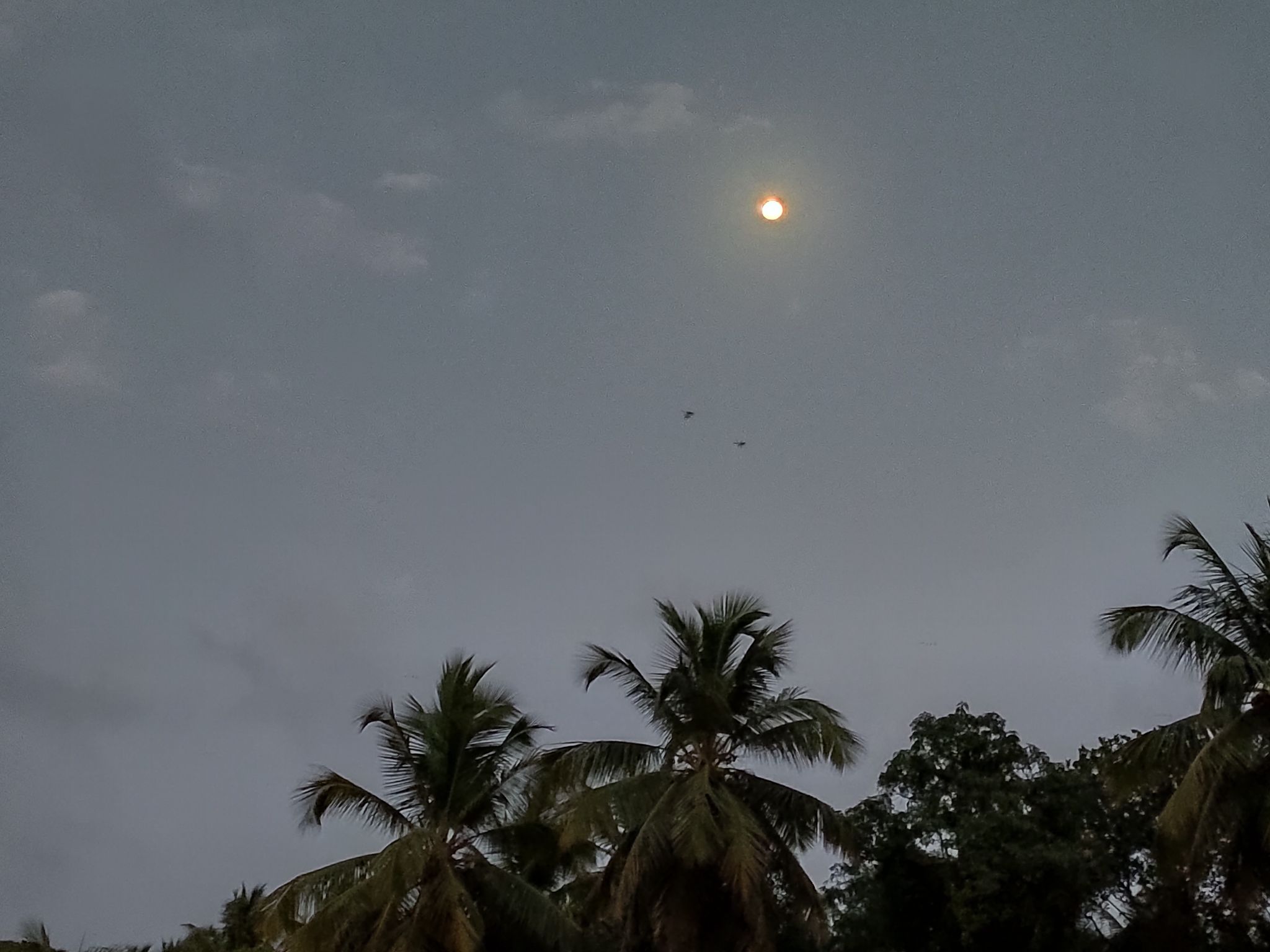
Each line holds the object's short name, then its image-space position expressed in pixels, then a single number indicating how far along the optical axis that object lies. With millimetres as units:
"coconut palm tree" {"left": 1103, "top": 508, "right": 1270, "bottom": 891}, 18172
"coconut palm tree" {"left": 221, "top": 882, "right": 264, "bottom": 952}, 32406
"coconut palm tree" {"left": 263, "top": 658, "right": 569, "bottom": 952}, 19375
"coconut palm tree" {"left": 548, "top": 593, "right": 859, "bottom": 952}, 18562
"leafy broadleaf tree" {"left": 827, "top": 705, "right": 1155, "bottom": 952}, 22844
